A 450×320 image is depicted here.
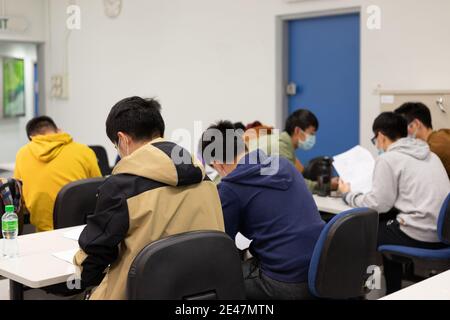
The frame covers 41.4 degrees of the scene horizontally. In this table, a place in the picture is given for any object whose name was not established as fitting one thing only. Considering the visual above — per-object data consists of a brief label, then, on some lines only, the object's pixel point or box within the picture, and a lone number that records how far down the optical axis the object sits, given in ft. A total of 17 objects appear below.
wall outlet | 25.95
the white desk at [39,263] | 7.27
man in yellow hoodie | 11.87
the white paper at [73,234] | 9.22
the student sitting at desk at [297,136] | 13.56
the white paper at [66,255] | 7.97
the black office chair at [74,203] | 10.29
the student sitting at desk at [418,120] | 13.20
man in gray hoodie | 11.03
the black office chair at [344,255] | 7.91
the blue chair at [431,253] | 10.39
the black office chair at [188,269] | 6.08
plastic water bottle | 8.46
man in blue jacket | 8.31
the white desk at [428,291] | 6.54
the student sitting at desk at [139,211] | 6.48
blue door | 17.46
